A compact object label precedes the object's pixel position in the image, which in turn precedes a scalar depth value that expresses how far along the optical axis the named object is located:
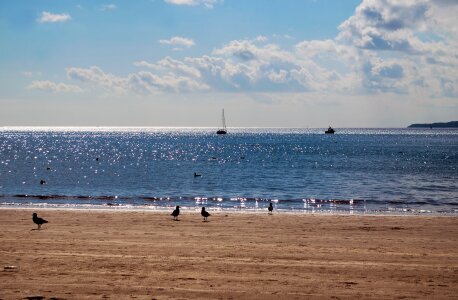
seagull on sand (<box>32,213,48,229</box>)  23.31
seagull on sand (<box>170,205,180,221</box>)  27.54
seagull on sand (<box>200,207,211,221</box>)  27.25
